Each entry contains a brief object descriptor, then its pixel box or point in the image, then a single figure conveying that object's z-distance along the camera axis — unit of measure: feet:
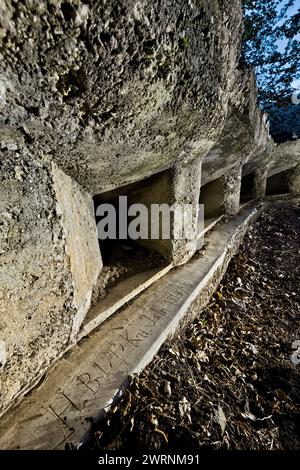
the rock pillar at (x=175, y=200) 6.09
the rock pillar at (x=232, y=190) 10.66
